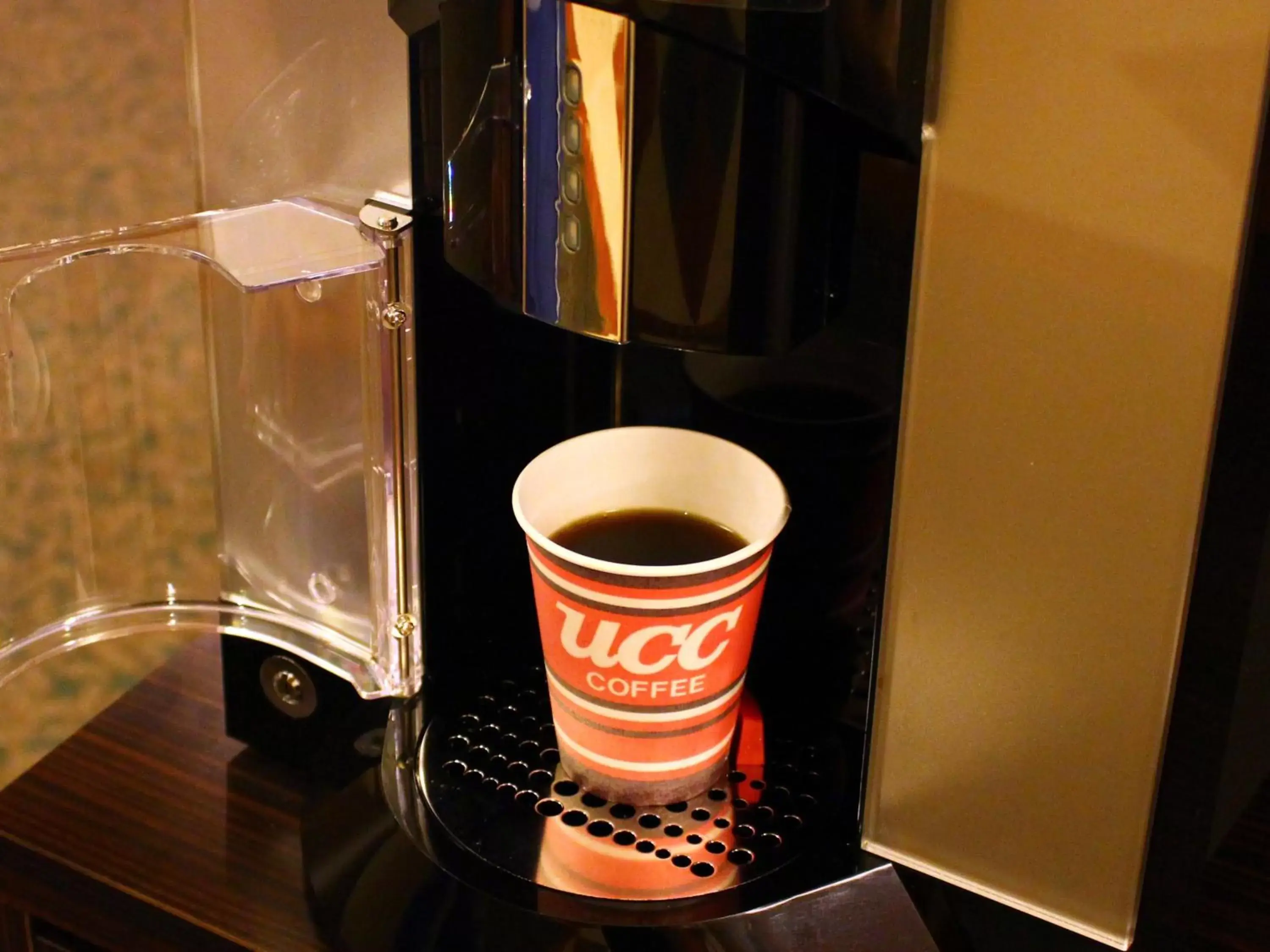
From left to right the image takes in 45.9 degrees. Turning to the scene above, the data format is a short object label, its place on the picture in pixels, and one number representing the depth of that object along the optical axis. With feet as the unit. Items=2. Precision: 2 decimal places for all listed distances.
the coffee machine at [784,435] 1.26
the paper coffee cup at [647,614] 1.54
